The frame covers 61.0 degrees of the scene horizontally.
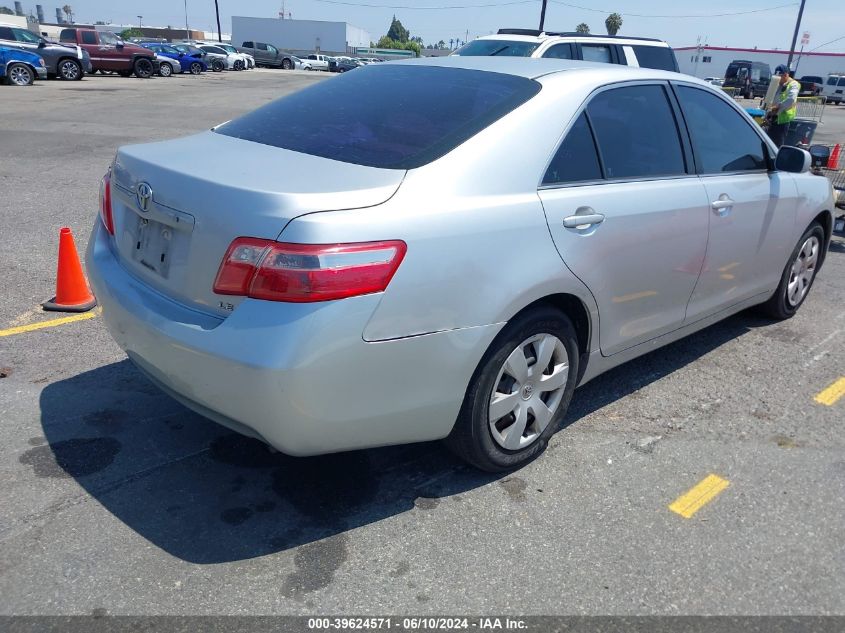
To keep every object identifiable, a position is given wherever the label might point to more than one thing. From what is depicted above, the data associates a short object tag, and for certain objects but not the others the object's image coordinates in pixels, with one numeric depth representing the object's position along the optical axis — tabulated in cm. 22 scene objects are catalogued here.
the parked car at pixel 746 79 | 4116
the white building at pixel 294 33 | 9812
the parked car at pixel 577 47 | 1087
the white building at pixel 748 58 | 6144
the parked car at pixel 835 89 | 4672
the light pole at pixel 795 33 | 5041
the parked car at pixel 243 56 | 4684
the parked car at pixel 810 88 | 4132
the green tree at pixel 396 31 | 16362
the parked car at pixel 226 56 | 4347
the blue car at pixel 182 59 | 3674
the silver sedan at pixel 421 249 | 243
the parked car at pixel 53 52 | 2289
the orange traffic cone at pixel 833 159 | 872
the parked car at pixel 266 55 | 5294
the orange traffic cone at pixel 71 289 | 486
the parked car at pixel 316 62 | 5722
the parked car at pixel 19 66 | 2150
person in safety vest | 1174
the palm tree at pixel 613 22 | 9195
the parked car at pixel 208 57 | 3966
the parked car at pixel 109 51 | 2895
